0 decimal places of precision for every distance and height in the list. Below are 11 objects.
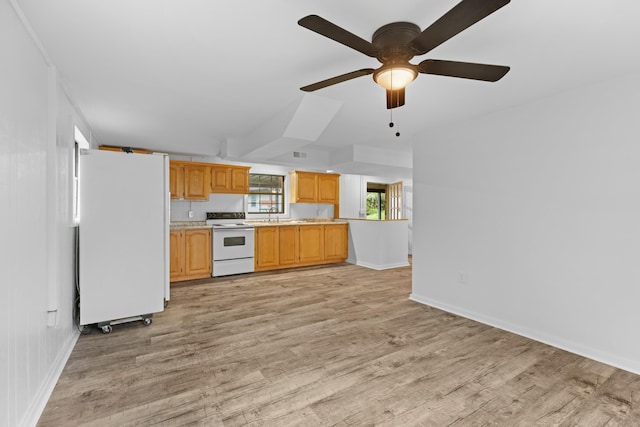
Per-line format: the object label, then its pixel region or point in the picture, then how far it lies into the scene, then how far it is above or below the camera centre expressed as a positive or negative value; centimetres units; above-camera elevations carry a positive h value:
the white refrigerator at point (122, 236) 288 -25
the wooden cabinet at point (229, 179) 581 +64
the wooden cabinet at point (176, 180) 541 +56
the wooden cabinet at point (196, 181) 556 +55
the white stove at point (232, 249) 536 -66
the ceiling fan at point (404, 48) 143 +88
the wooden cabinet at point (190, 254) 505 -71
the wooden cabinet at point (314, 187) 668 +56
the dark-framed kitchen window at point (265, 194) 657 +40
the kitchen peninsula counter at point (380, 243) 617 -64
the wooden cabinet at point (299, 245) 590 -68
